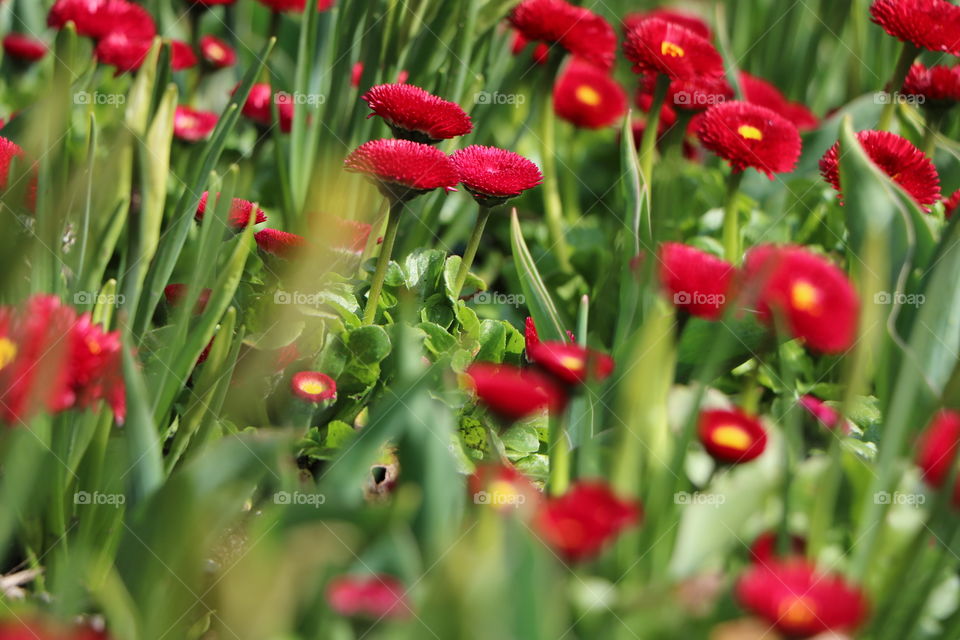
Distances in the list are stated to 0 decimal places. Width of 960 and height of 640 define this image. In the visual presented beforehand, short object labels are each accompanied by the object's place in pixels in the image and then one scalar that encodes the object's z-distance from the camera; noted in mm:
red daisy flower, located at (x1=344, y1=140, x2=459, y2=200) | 1663
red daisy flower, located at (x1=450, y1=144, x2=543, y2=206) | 1679
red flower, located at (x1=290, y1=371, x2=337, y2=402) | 1654
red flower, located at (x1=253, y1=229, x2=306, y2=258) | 1675
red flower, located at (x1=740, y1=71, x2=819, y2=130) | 1883
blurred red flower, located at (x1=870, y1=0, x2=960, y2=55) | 1753
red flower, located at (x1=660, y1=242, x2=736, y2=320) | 1591
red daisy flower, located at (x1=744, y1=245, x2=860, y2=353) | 1551
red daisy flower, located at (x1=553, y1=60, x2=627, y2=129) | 1879
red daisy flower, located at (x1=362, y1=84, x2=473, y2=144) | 1692
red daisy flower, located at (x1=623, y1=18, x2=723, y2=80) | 1763
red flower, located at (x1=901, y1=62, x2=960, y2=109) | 1766
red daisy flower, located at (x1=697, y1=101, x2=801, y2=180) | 1742
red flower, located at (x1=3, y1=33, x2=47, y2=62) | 1858
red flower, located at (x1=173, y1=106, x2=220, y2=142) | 1796
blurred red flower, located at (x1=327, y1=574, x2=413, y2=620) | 1511
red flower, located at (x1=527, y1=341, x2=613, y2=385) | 1565
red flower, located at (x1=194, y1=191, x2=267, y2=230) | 1696
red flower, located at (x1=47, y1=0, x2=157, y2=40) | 1798
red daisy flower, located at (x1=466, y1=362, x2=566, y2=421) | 1550
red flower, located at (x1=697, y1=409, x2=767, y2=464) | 1570
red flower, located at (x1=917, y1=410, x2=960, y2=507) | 1556
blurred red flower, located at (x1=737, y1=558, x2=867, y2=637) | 1509
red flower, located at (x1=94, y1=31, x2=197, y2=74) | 1807
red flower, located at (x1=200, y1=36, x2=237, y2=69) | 1851
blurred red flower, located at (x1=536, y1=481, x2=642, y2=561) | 1523
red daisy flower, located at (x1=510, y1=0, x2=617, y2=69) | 1787
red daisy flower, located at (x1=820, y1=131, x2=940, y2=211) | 1718
